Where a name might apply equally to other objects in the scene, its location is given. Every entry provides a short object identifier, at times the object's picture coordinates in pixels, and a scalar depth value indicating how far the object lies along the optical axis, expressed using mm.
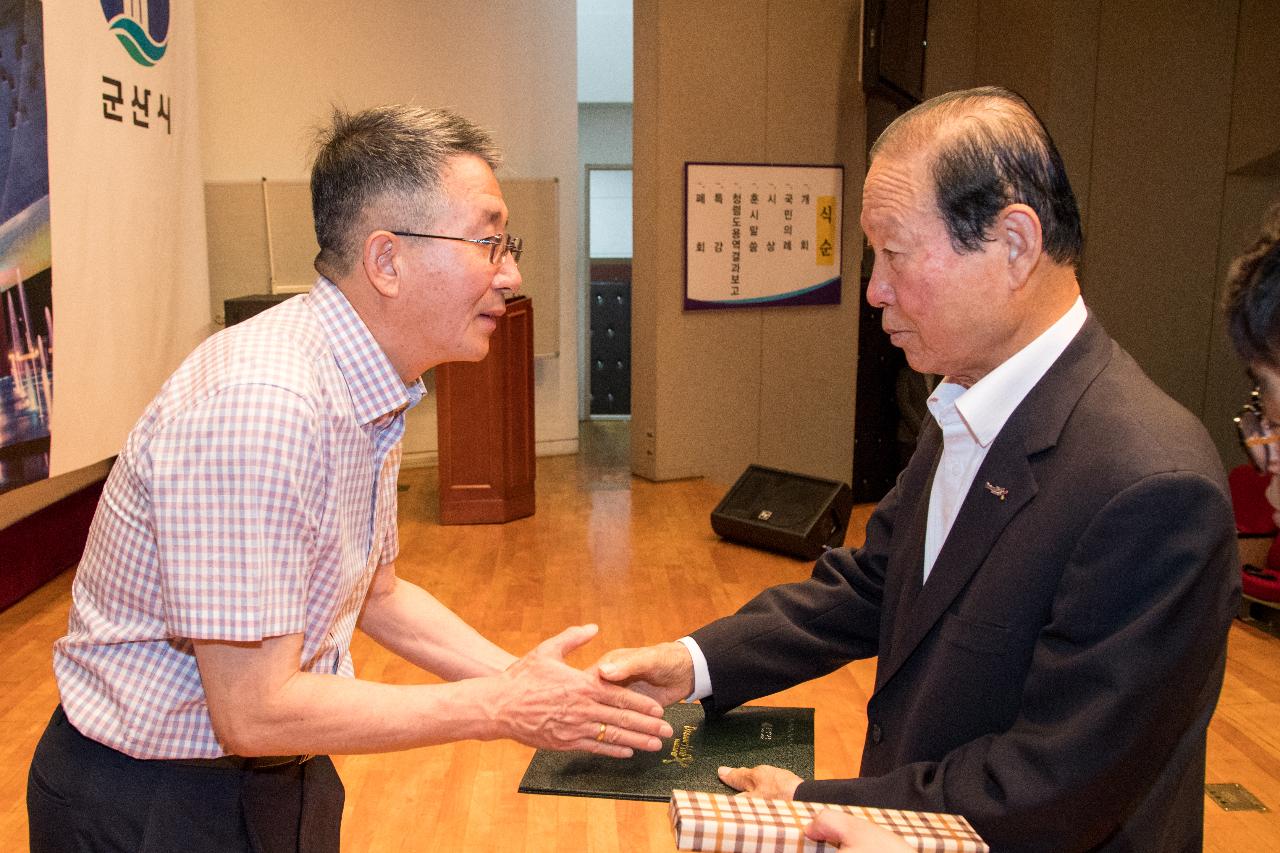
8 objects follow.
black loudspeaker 5301
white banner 4152
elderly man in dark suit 1162
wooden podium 5840
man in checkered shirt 1249
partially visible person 1051
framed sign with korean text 7023
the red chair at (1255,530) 4492
